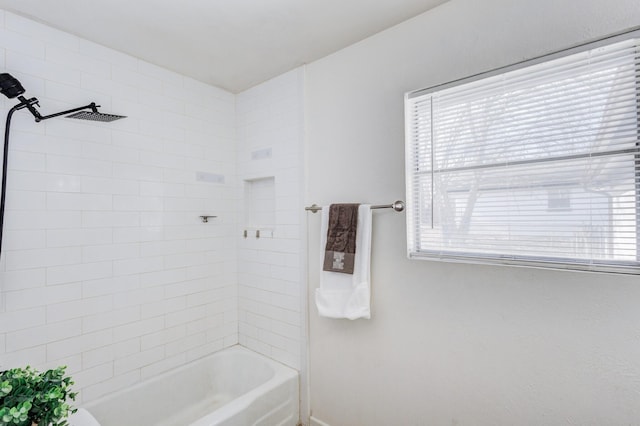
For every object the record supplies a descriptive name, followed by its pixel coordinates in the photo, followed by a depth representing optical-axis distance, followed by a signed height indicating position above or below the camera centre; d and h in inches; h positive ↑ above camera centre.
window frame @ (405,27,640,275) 46.3 -2.3
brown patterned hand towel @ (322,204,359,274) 74.5 -5.6
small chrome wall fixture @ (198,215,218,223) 99.6 -0.3
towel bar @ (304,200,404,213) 68.7 +2.2
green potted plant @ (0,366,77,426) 36.2 -22.3
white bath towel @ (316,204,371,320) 72.7 -17.1
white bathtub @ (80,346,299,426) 75.6 -48.7
